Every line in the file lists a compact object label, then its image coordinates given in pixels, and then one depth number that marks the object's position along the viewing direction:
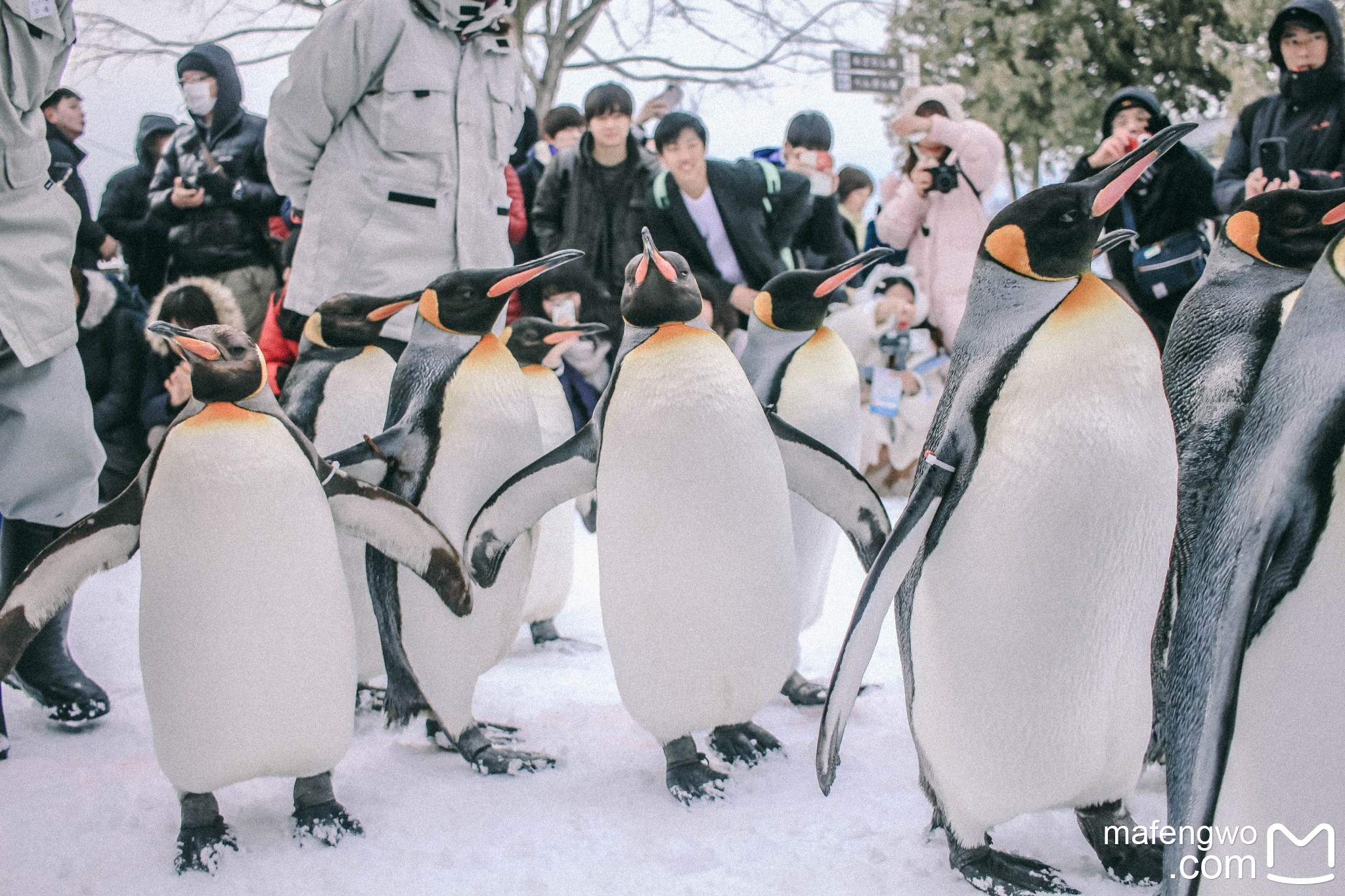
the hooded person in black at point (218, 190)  3.80
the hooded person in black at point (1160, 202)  3.22
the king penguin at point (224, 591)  1.59
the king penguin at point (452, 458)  1.97
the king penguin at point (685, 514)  1.78
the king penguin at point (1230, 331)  1.58
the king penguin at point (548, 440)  2.65
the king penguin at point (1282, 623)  1.08
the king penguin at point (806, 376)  2.25
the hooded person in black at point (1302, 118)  3.07
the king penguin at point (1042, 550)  1.39
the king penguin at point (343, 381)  2.33
